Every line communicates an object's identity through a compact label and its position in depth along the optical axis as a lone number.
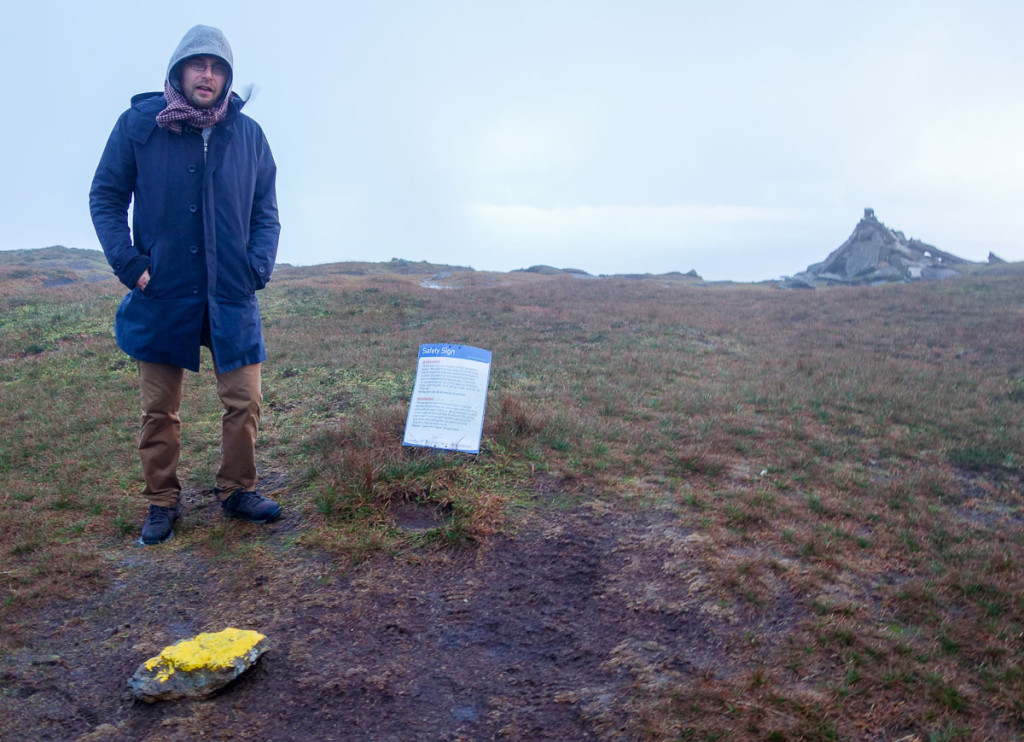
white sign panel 4.89
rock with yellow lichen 2.82
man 3.87
